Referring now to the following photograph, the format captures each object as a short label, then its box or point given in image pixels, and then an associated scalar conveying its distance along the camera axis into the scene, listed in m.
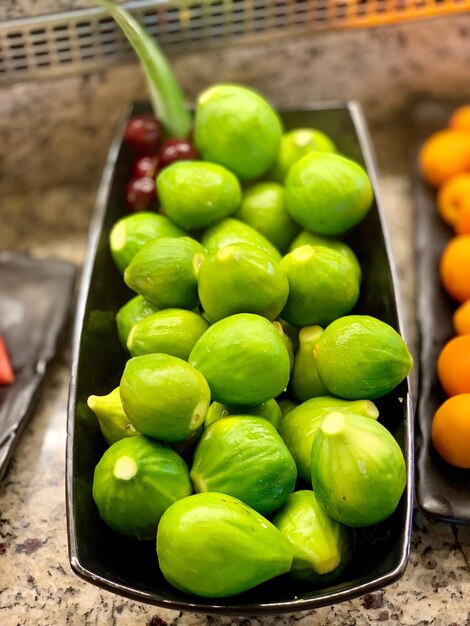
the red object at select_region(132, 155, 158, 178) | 1.08
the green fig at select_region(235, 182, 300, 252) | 0.99
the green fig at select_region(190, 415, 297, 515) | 0.70
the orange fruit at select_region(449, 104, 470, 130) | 1.30
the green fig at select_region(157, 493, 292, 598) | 0.63
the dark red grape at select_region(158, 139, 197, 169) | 1.05
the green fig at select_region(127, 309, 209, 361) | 0.80
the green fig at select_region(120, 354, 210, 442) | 0.69
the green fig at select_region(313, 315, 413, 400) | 0.75
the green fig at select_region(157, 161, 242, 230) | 0.92
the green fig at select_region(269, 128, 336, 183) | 1.05
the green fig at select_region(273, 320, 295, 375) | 0.81
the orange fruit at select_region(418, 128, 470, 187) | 1.25
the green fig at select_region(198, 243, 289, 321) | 0.76
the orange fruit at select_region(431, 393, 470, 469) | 0.85
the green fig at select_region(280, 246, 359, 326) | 0.83
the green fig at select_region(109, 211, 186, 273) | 0.94
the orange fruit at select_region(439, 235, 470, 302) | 1.07
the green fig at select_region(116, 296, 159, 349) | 0.88
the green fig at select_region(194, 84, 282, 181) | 1.00
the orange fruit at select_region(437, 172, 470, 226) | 1.18
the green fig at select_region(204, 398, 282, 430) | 0.76
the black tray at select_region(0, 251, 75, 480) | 0.98
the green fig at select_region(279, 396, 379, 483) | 0.76
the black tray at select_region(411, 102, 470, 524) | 0.85
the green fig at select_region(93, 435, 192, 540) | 0.69
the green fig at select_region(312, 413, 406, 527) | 0.67
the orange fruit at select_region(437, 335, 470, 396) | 0.93
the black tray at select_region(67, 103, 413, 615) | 0.66
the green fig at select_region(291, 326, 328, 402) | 0.83
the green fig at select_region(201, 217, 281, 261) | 0.90
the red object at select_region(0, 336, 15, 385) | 1.02
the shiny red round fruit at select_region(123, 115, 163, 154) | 1.13
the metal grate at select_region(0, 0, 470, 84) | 1.14
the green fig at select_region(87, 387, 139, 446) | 0.77
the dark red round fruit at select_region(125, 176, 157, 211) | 1.04
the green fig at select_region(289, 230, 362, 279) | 0.96
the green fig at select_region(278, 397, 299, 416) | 0.83
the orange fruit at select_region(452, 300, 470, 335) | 1.01
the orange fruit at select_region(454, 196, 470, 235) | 1.15
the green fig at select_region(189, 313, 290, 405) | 0.72
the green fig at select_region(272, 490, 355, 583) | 0.69
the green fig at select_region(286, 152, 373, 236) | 0.92
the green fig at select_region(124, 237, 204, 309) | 0.83
